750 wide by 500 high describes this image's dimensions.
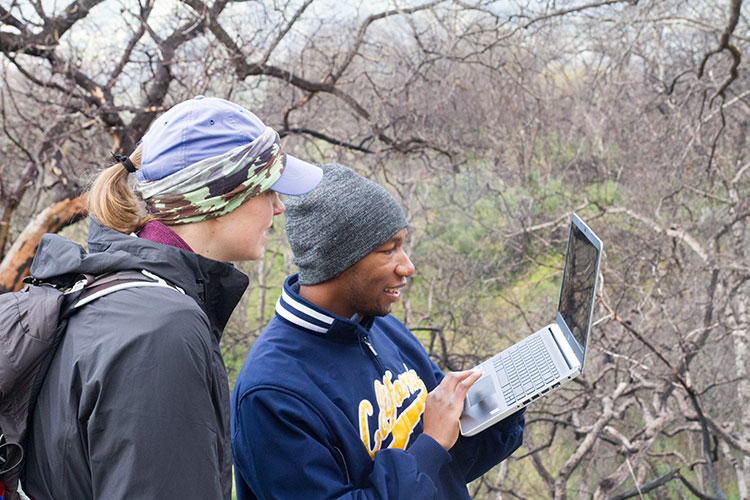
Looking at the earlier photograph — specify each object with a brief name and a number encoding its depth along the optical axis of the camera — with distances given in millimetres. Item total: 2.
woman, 1023
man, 1521
